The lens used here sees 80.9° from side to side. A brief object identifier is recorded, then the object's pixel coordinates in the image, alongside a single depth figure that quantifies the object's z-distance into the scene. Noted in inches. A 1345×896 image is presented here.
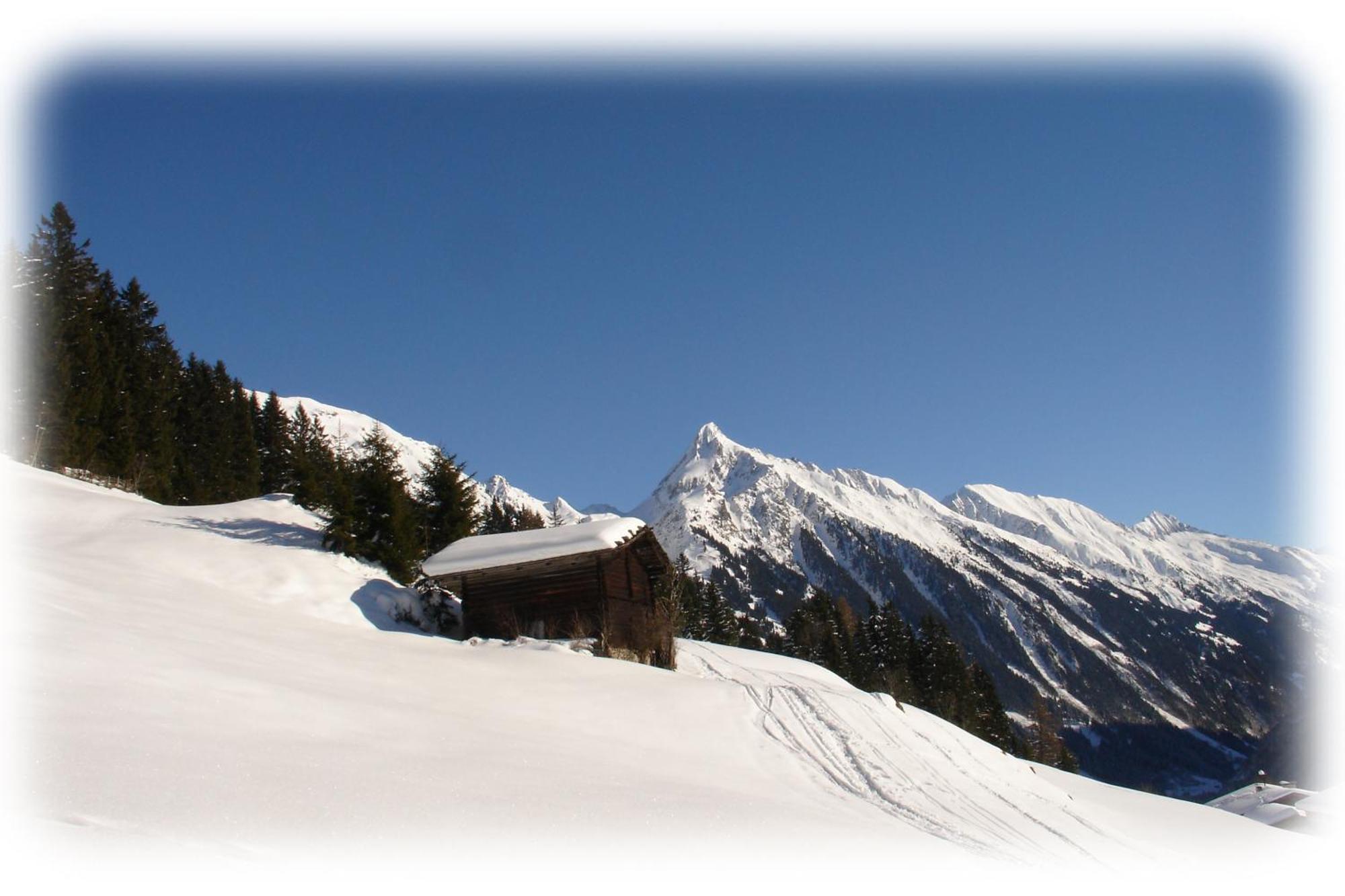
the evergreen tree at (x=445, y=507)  1066.7
